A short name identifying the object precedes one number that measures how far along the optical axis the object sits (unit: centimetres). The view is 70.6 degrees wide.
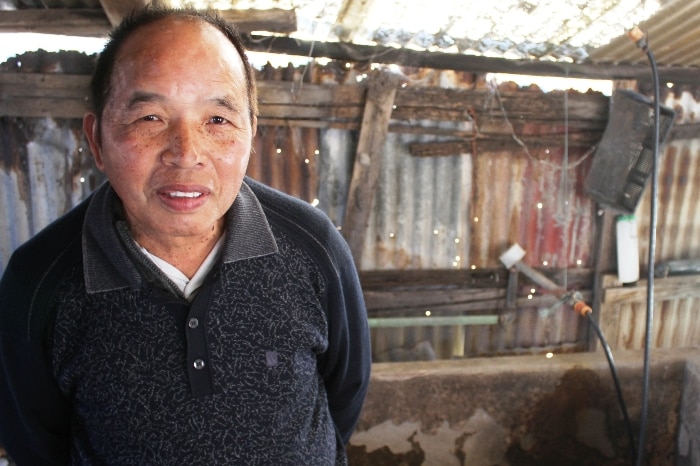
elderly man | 114
